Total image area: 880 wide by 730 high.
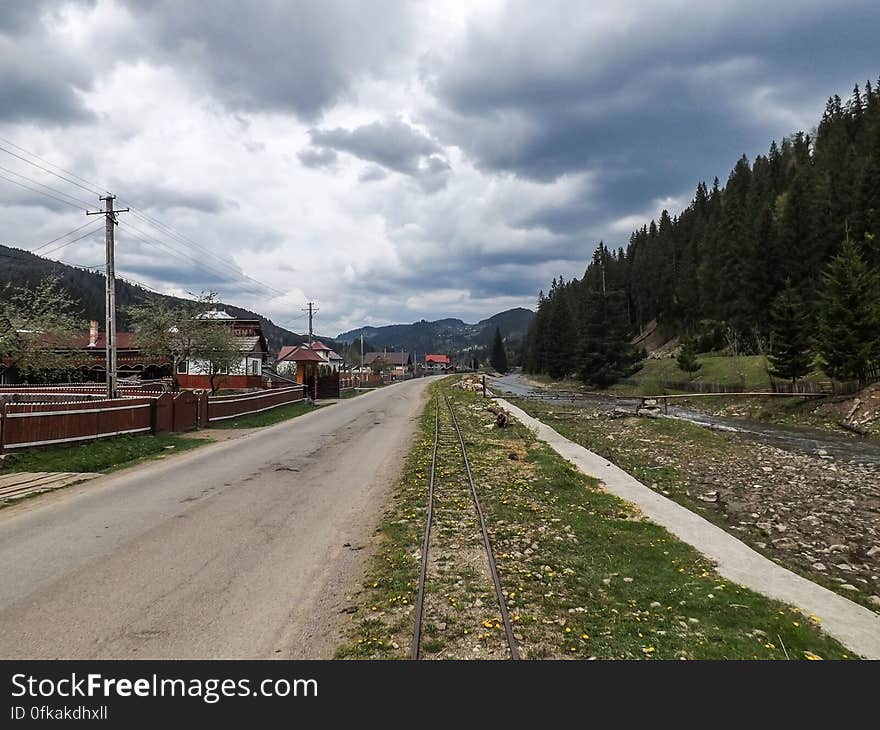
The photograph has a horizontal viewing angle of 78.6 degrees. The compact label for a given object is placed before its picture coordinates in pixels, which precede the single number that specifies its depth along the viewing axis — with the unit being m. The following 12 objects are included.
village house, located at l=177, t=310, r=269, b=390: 44.30
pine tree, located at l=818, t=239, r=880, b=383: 29.62
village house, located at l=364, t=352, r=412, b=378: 133.00
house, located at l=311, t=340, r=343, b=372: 126.07
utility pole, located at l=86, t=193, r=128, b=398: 20.39
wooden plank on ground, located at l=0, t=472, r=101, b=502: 10.92
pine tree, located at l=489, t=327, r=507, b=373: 175.75
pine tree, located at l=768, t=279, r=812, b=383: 35.09
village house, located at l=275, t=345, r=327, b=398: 45.47
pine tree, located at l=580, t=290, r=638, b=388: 65.94
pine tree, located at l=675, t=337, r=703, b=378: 54.00
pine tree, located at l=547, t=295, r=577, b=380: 93.38
